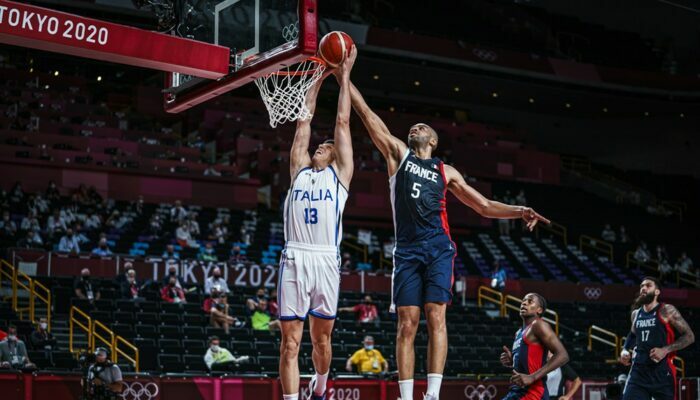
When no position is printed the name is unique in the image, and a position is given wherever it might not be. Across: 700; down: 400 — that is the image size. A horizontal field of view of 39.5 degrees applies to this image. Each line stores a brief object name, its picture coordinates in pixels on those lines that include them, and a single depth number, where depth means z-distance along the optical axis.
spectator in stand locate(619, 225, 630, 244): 37.50
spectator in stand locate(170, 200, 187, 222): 27.11
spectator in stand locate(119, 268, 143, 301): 20.97
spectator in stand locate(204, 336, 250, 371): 18.03
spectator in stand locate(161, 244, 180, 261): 24.17
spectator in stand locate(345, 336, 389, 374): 19.11
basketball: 8.73
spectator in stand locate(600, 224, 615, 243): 36.83
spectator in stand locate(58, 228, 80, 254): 23.61
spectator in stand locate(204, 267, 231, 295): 22.19
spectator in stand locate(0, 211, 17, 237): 23.09
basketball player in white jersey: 8.57
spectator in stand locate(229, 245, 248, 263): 25.05
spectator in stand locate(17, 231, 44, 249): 22.88
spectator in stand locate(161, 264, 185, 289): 21.93
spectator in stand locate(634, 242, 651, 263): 35.56
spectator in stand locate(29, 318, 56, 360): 17.89
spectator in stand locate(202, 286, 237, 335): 20.39
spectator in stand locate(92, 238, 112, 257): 23.59
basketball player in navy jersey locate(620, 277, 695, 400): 10.83
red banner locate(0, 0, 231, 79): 9.53
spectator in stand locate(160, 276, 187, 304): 21.53
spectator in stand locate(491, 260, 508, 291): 28.25
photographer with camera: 14.51
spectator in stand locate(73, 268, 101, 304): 20.58
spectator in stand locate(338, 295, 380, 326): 23.20
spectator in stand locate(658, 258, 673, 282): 34.41
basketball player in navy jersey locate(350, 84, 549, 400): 8.26
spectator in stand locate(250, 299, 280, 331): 21.05
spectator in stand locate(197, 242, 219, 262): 24.95
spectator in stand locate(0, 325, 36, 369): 16.16
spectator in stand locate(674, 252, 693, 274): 35.53
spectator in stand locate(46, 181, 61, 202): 26.32
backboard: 9.85
